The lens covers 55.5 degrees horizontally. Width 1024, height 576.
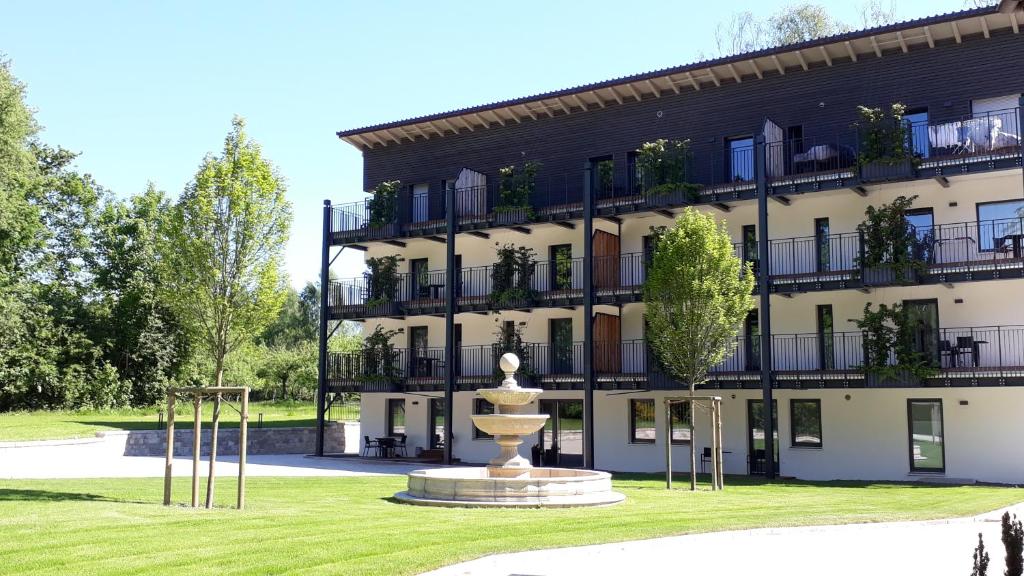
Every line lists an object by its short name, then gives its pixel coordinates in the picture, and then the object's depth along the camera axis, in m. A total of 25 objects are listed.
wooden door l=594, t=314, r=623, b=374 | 28.64
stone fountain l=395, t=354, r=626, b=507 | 15.73
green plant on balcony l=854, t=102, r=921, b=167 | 23.53
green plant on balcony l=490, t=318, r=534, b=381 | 28.88
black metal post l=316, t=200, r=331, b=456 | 32.25
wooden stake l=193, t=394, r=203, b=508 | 14.73
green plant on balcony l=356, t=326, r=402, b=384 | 31.44
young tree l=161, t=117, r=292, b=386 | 16.73
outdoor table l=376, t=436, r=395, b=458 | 31.51
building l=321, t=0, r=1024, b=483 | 23.61
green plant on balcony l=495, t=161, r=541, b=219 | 29.53
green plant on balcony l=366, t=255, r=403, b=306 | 32.38
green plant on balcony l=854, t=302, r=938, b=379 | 22.70
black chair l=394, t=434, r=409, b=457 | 32.66
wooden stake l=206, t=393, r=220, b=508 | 14.68
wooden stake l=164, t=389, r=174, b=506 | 15.19
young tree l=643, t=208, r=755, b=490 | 21.22
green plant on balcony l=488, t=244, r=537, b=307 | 29.39
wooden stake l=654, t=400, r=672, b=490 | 19.84
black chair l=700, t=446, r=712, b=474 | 26.12
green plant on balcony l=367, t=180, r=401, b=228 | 32.62
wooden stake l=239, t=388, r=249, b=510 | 14.66
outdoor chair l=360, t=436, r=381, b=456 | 32.78
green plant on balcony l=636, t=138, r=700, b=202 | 26.77
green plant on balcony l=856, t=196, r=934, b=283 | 23.03
